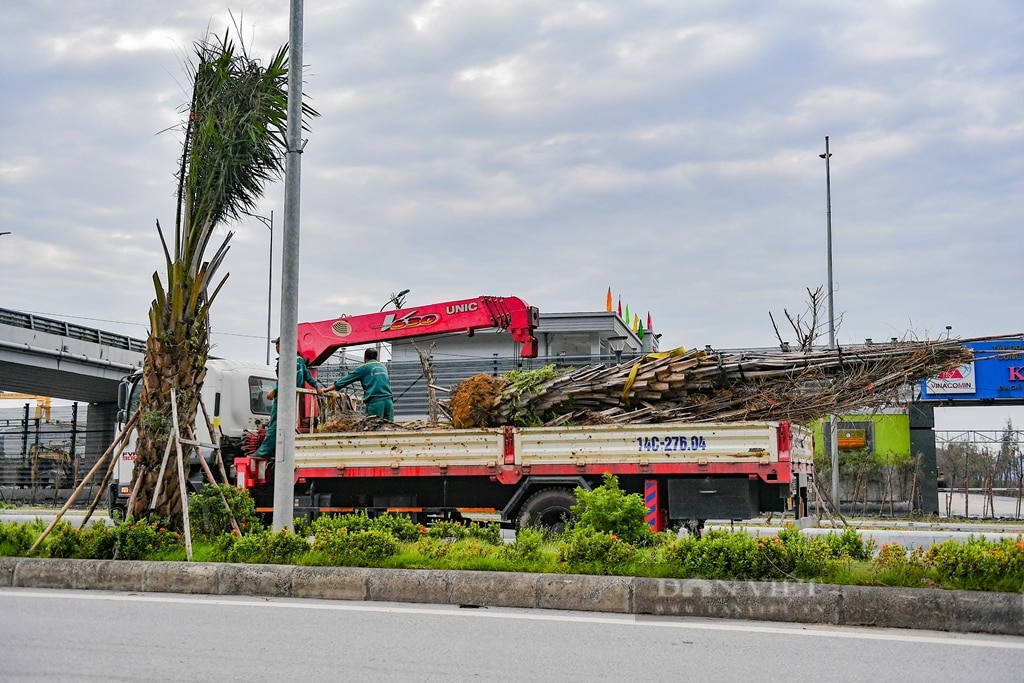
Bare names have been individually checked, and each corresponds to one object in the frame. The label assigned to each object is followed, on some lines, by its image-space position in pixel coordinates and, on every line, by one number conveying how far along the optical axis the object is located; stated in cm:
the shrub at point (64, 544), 888
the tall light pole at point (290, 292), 930
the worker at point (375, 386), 1327
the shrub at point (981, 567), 652
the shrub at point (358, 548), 808
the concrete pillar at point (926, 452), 2488
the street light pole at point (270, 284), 3517
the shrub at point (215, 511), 955
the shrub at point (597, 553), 749
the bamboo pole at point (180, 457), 916
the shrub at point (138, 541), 871
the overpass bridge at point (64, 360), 3234
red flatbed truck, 1070
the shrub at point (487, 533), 934
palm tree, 955
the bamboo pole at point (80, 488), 893
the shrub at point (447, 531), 962
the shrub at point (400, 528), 948
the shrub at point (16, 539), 898
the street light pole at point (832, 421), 2345
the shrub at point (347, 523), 901
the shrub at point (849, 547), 805
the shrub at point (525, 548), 797
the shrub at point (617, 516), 834
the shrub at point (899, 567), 678
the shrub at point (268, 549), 827
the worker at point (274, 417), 1257
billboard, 2498
